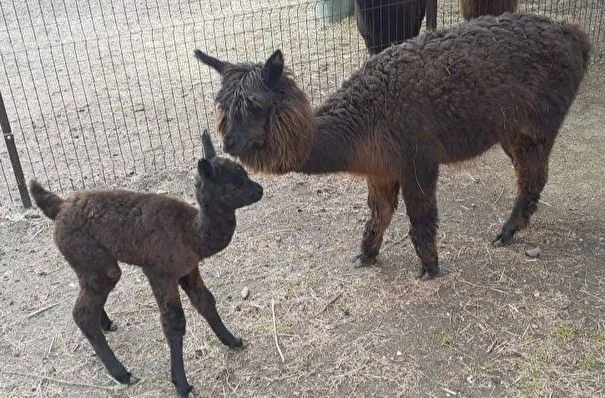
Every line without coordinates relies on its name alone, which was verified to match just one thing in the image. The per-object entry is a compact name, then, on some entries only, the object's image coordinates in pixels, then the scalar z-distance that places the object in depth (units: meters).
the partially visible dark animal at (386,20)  5.67
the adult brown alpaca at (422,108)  3.27
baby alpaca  2.93
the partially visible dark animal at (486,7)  5.44
